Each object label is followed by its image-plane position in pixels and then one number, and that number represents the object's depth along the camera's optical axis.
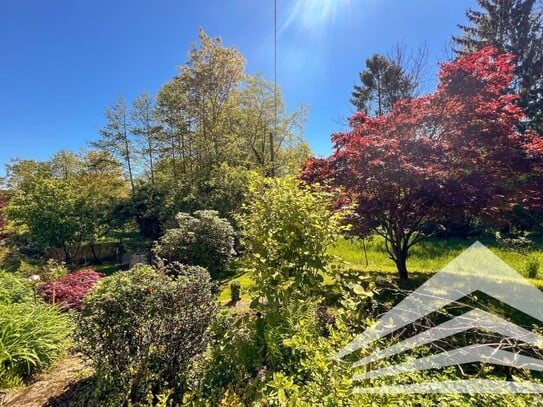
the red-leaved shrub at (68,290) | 4.17
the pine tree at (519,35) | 12.76
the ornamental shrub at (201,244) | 5.77
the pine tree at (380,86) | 14.95
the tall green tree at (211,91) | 11.83
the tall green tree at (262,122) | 13.22
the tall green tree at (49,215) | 10.39
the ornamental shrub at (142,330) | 1.95
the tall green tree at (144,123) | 13.91
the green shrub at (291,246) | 2.18
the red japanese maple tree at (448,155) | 3.99
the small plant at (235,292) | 4.55
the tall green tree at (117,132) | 13.96
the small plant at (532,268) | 5.06
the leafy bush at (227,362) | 1.90
